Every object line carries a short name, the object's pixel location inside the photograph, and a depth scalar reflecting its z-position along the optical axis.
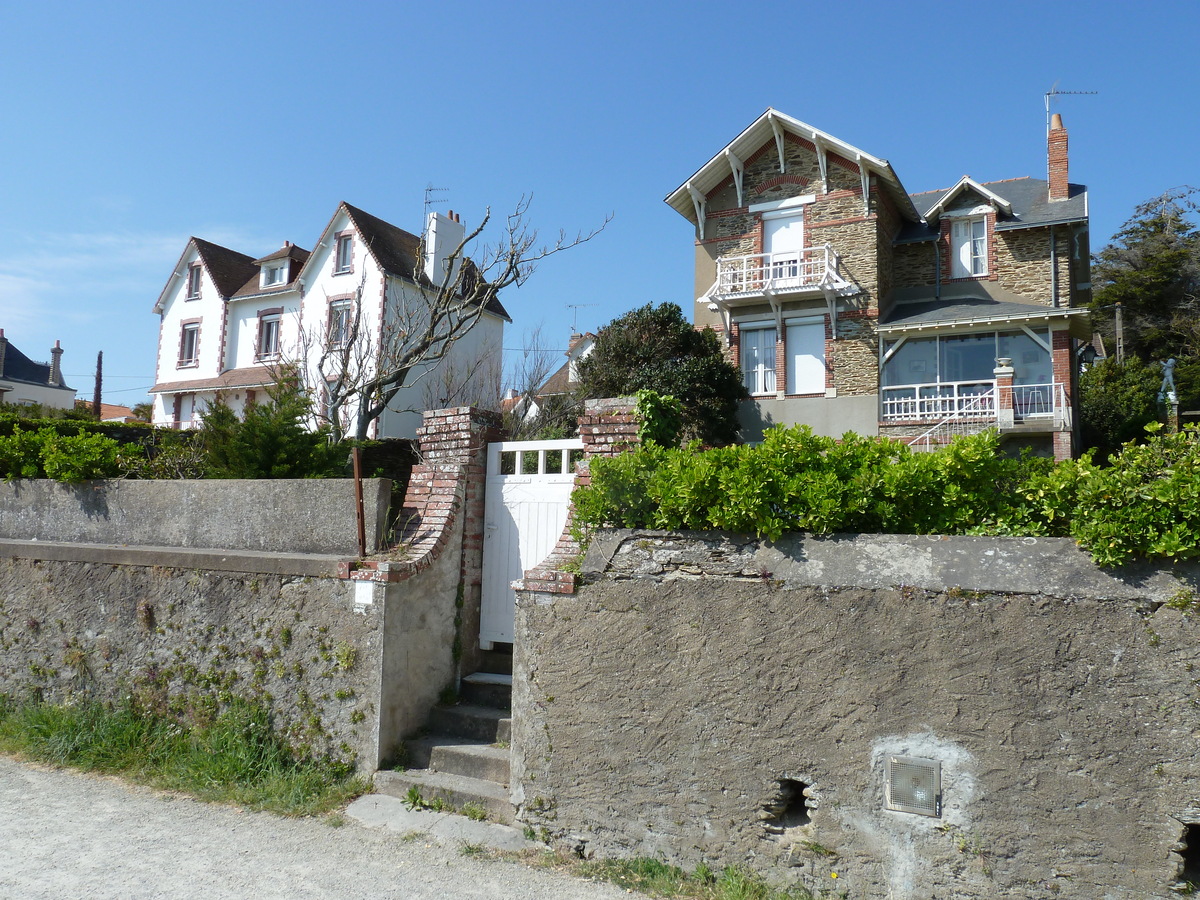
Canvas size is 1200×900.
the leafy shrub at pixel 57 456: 7.62
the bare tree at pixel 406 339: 11.80
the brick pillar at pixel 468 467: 6.45
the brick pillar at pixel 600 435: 5.52
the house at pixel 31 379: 39.01
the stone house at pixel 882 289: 17.09
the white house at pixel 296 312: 21.47
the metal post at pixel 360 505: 6.06
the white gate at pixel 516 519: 6.31
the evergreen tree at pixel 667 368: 16.56
